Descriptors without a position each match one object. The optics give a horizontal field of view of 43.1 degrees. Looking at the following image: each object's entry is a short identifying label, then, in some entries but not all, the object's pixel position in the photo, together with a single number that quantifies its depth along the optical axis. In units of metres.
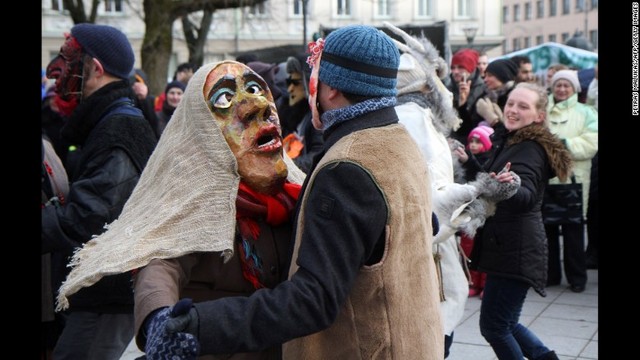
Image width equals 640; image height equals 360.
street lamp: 23.65
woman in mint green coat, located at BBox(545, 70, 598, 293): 7.45
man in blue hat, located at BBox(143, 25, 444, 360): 2.00
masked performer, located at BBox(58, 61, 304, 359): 2.29
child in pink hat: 6.57
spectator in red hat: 8.33
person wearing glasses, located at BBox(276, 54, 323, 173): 5.20
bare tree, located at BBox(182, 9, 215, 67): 24.47
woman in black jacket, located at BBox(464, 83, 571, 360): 4.48
